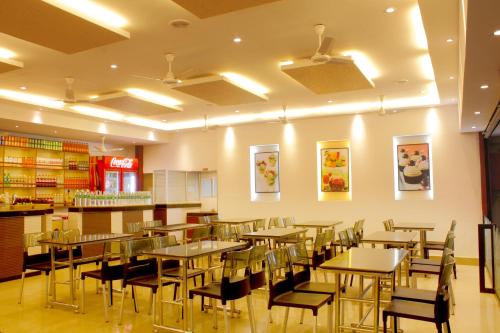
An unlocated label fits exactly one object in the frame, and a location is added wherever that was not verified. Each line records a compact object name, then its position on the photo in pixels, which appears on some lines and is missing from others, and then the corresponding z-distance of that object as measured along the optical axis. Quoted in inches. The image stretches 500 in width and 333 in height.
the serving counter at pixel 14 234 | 282.4
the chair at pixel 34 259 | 225.1
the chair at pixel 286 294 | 143.8
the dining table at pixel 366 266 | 131.8
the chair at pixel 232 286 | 155.1
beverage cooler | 474.0
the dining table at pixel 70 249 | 211.4
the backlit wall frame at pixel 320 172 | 402.6
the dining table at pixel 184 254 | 165.6
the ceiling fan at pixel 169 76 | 215.2
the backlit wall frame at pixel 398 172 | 367.2
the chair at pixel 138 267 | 187.0
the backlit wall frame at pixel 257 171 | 440.3
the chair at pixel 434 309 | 124.6
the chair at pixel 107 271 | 201.0
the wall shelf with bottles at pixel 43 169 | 393.1
